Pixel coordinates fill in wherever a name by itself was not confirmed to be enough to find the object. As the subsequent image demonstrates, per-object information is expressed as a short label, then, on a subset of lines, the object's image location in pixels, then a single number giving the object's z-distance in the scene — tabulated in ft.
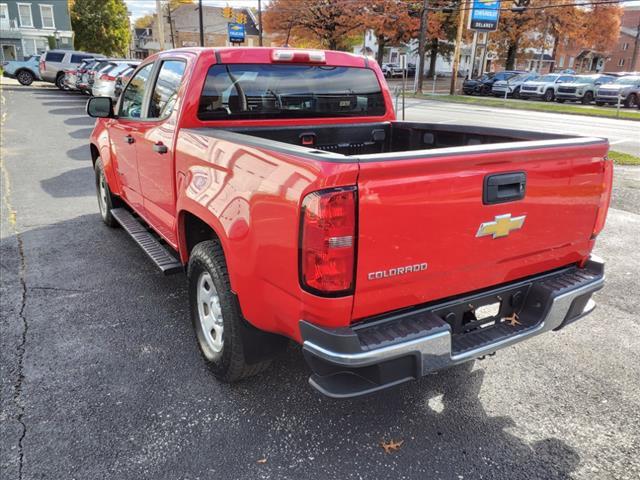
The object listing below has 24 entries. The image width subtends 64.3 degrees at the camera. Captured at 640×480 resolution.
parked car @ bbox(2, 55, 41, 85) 88.07
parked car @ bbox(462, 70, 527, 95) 112.52
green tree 170.30
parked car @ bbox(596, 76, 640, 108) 84.44
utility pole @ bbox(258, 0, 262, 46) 144.46
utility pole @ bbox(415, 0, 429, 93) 105.88
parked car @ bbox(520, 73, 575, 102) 96.43
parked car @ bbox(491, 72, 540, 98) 105.81
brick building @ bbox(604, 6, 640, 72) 267.12
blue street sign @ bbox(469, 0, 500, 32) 102.42
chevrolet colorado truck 6.97
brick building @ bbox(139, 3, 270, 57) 266.16
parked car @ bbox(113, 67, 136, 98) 42.45
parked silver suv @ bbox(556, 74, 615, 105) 92.32
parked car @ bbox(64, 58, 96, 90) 68.59
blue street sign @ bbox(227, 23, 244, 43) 140.97
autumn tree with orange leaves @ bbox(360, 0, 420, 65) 142.82
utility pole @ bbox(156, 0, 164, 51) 99.62
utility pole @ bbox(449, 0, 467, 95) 104.58
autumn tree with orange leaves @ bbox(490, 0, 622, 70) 135.33
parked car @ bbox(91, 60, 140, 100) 48.41
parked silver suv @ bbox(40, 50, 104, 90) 82.17
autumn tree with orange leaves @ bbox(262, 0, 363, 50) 153.17
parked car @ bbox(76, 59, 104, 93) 65.00
